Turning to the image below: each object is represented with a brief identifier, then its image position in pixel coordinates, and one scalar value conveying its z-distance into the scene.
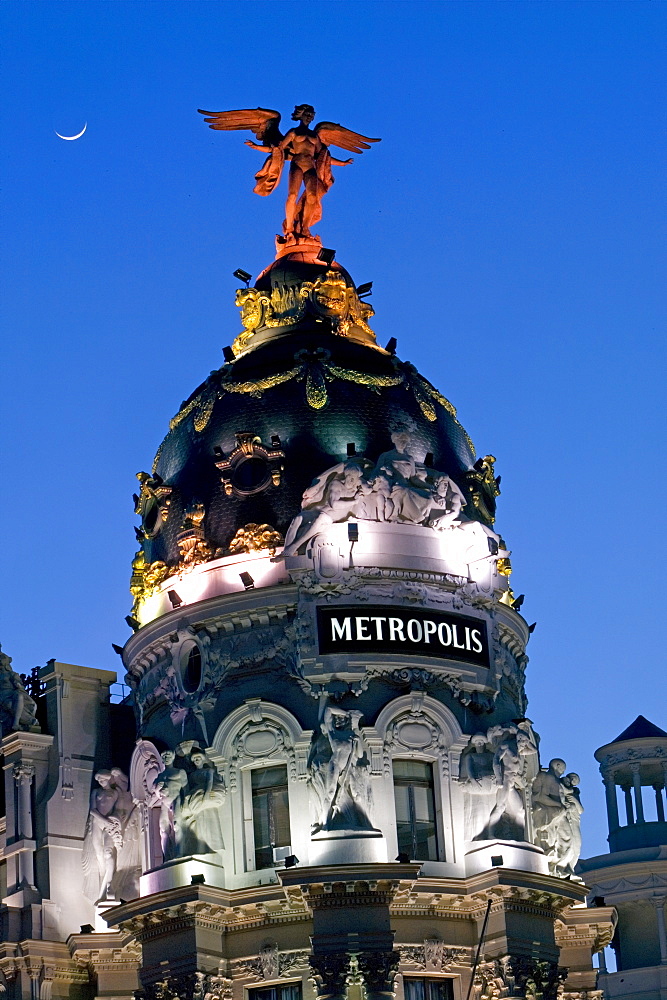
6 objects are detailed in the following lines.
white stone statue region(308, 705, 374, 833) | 58.53
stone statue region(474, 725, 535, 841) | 60.34
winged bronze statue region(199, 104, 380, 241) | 69.81
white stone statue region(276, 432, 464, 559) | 61.72
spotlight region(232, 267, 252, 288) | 69.31
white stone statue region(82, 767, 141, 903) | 64.38
